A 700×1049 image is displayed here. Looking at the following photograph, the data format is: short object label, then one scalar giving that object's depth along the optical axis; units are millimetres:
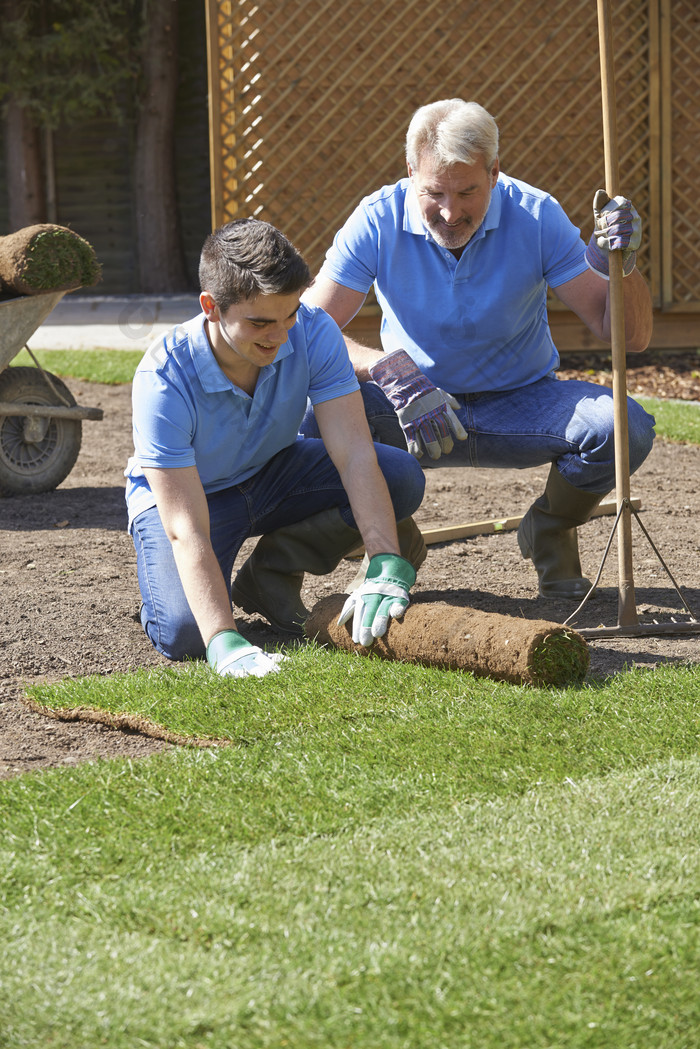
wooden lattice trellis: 8688
